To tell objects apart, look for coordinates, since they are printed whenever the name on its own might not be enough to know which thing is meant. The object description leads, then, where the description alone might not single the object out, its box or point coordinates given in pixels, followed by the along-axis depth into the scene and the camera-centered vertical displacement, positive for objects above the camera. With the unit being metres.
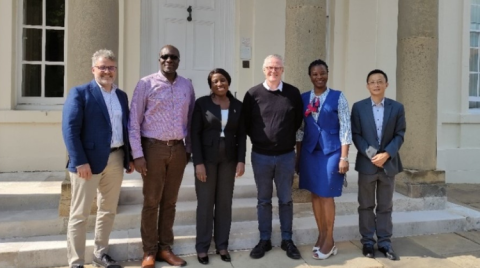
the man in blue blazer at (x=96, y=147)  3.22 -0.21
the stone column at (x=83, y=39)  4.21 +0.88
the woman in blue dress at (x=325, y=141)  3.82 -0.15
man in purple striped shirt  3.48 -0.11
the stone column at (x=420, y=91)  5.48 +0.51
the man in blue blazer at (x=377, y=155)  4.02 -0.29
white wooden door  6.64 +1.53
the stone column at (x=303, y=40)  4.98 +1.09
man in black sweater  3.79 -0.11
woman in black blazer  3.63 -0.30
